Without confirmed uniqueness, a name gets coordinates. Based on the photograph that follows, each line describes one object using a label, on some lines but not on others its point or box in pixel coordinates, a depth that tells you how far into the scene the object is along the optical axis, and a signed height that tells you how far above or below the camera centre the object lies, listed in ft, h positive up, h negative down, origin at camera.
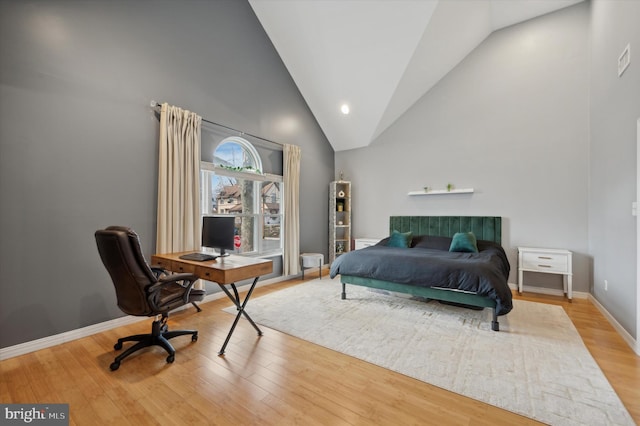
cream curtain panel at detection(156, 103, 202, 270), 10.43 +1.25
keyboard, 8.85 -1.54
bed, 9.14 -2.06
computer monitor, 8.91 -0.69
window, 12.82 +1.00
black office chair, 6.57 -1.92
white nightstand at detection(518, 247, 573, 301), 12.12 -2.13
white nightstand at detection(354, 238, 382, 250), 17.77 -1.85
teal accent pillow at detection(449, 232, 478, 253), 12.73 -1.33
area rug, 5.73 -3.91
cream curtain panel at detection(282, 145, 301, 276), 16.19 +0.14
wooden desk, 7.59 -1.71
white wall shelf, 15.08 +1.41
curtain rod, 10.38 +4.14
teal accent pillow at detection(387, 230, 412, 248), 14.83 -1.40
